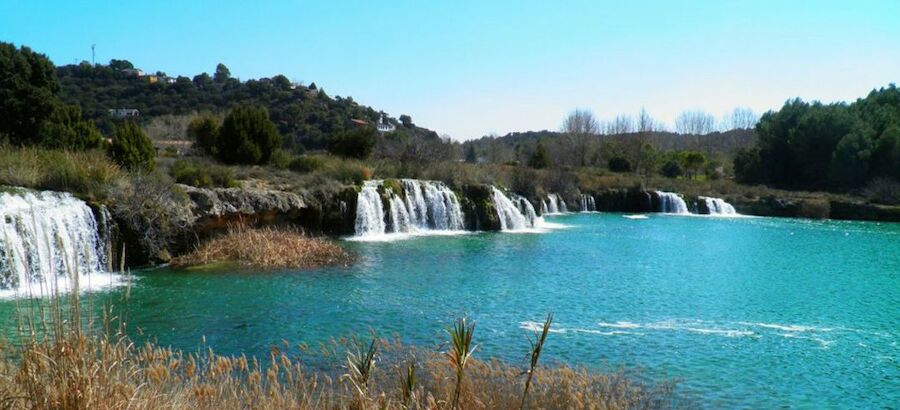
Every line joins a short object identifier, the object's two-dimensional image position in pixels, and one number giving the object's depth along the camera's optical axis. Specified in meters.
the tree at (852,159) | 50.00
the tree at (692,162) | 62.94
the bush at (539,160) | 57.64
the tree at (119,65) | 84.08
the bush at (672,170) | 62.91
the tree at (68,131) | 24.69
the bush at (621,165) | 61.47
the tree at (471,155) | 68.38
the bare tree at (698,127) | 126.80
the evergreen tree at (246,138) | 29.39
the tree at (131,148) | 21.52
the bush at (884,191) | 44.80
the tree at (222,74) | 83.33
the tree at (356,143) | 36.22
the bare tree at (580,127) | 82.52
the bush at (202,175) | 21.93
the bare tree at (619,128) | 102.44
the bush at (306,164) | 29.30
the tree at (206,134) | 31.77
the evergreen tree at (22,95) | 24.36
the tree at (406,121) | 90.66
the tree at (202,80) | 79.18
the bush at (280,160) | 30.08
